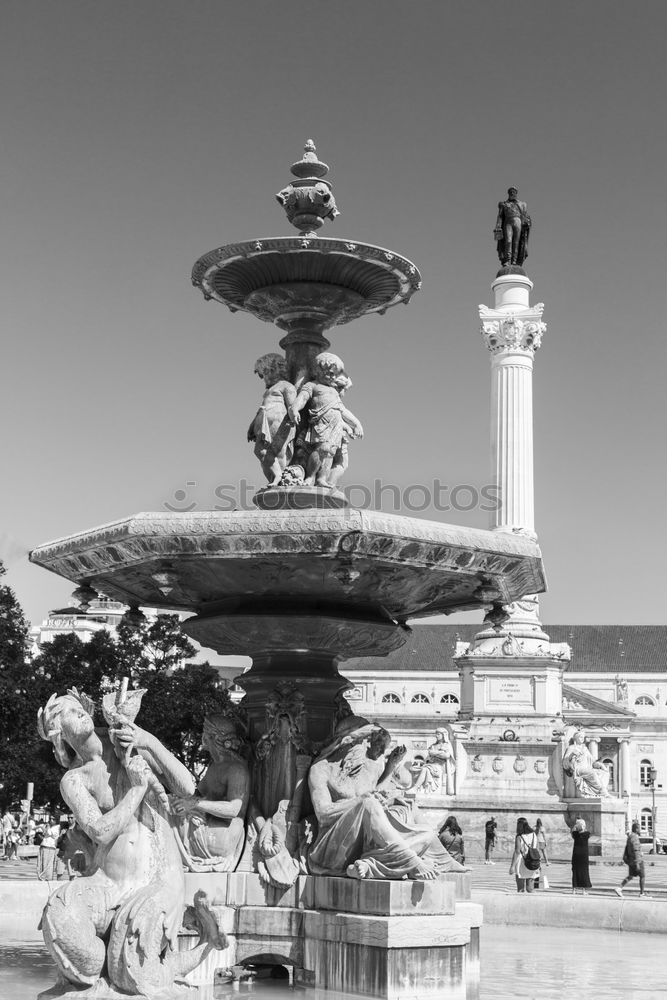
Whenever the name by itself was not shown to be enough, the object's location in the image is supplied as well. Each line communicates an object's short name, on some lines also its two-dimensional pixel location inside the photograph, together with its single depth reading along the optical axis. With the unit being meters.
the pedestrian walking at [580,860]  18.17
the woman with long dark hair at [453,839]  16.36
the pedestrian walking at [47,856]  20.23
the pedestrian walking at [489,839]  29.66
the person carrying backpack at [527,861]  17.33
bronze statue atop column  43.44
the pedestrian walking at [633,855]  18.39
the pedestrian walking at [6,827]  34.09
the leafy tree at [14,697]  33.66
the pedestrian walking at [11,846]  33.66
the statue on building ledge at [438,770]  33.44
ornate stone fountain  7.38
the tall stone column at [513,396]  41.31
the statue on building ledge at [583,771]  32.06
